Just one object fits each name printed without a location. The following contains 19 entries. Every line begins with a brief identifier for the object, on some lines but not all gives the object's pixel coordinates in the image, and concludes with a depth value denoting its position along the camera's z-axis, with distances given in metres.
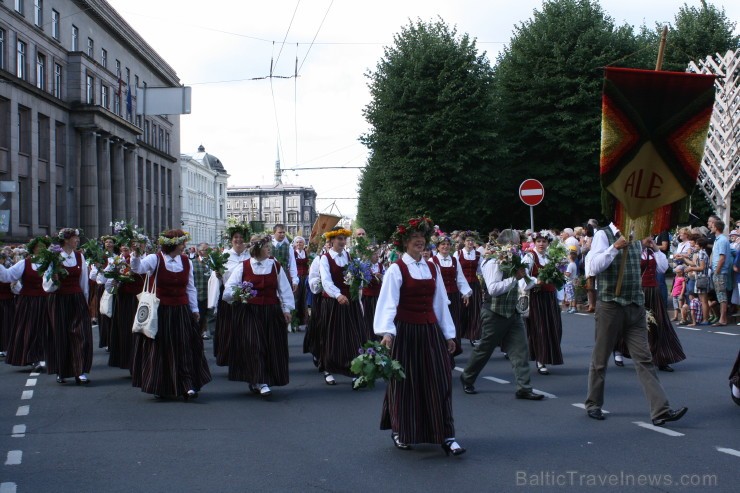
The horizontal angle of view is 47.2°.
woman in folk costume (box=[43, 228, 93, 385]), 11.32
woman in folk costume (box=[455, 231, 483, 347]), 14.43
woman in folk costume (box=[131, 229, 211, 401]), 9.84
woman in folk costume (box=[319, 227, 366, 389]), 11.33
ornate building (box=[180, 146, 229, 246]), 98.12
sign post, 19.30
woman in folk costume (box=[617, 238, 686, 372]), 11.24
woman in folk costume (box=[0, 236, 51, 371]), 11.92
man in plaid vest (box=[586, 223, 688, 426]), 7.83
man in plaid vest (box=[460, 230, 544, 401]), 9.55
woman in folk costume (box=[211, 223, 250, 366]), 10.62
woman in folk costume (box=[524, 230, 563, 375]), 11.60
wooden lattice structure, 24.12
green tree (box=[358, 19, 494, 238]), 33.56
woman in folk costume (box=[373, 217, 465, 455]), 6.92
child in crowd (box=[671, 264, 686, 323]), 17.94
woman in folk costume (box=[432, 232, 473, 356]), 13.12
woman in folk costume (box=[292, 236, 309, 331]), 18.34
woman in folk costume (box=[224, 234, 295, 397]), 10.13
